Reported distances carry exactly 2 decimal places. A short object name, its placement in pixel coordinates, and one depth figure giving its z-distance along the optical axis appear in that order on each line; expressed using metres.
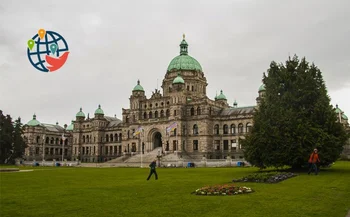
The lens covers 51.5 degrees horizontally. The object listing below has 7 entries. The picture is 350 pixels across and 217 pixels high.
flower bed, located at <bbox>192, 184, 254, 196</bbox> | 20.05
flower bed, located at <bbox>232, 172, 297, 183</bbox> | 26.95
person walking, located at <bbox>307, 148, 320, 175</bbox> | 31.43
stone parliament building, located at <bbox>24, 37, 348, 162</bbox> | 87.62
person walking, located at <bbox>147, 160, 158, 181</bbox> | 31.28
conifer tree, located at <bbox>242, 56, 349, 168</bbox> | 37.22
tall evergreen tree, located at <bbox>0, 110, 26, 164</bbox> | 83.88
